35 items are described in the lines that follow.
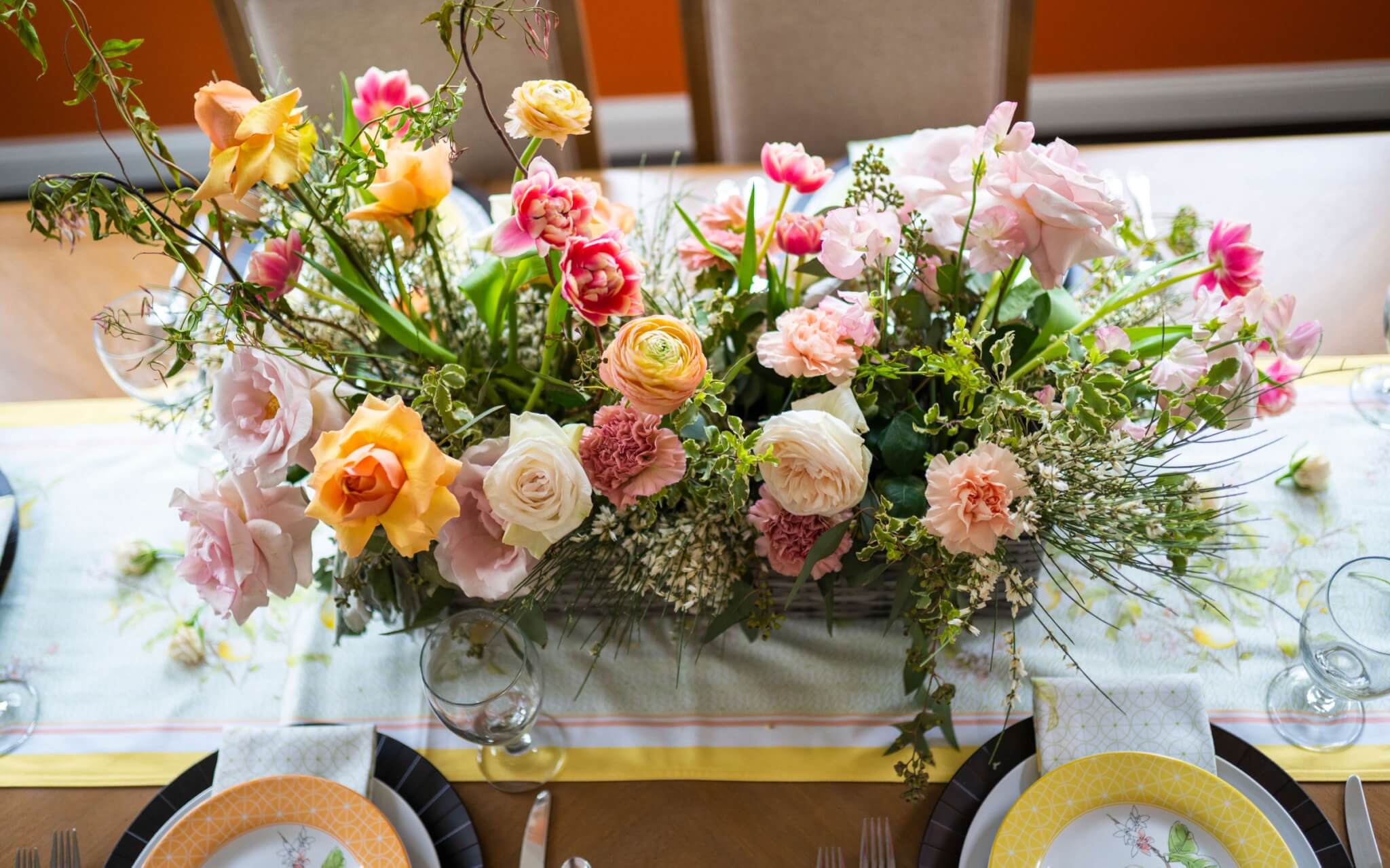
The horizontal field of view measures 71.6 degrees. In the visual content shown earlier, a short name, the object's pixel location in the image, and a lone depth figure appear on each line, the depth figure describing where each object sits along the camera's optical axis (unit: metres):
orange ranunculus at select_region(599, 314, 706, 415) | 0.62
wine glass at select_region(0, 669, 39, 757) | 0.95
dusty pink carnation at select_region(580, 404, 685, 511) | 0.69
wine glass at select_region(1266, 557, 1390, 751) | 0.79
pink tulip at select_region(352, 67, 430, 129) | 0.87
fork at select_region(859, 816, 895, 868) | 0.80
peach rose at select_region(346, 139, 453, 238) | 0.77
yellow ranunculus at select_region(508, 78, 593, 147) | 0.69
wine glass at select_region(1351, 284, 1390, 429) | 1.07
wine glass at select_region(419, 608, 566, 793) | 0.79
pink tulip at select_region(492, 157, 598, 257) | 0.69
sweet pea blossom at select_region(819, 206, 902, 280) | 0.74
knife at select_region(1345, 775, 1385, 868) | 0.76
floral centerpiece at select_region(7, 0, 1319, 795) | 0.67
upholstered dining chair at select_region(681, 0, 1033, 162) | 1.43
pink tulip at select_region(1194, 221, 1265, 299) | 0.80
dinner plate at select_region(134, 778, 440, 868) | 0.82
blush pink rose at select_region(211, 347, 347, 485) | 0.70
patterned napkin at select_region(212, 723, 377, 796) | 0.85
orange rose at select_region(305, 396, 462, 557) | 0.61
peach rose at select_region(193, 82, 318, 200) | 0.66
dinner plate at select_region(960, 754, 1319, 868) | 0.76
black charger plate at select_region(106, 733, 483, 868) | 0.82
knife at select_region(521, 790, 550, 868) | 0.81
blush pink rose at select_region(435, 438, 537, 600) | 0.73
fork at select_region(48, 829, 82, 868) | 0.85
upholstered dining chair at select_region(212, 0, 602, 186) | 1.45
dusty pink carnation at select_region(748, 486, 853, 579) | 0.77
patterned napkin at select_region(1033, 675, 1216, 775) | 0.82
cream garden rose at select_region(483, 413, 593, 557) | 0.66
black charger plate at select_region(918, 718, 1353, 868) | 0.77
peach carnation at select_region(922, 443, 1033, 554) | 0.67
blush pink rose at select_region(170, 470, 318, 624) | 0.73
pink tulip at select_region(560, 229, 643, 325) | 0.68
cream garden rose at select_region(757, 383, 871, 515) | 0.67
